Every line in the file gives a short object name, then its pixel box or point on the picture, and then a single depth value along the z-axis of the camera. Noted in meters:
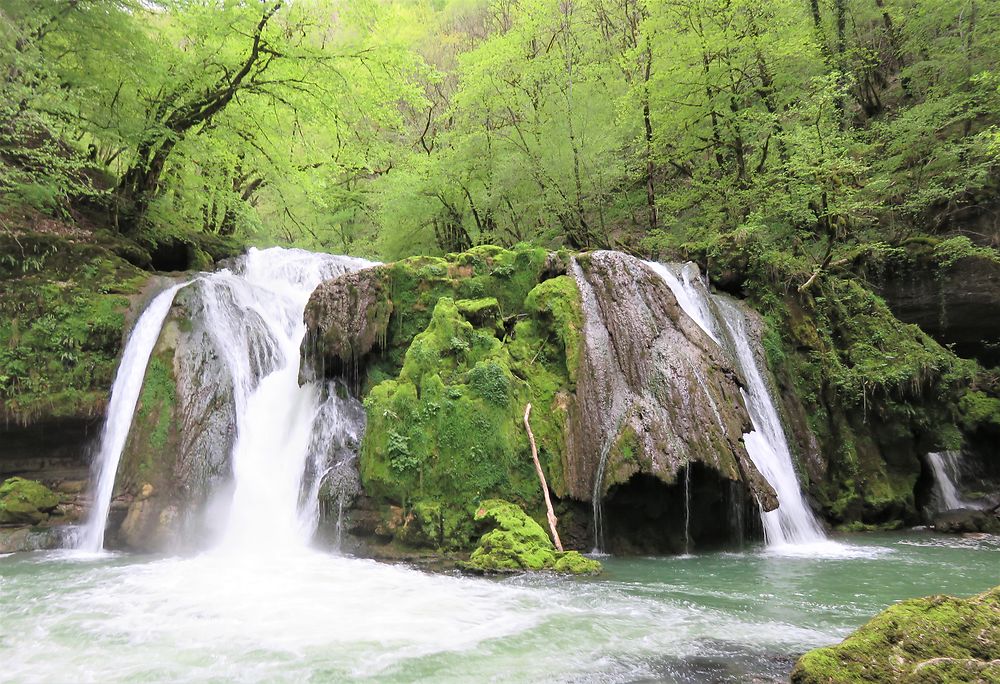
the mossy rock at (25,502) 8.34
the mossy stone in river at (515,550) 6.36
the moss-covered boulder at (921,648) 2.60
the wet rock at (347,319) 9.47
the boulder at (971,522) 8.93
